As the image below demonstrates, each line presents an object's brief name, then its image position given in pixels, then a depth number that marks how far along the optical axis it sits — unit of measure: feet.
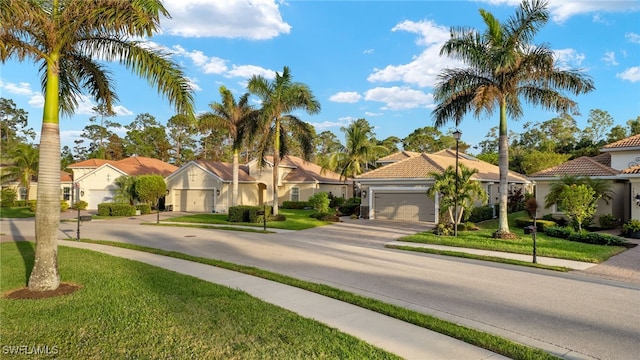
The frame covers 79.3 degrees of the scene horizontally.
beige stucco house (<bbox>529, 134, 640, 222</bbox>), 66.54
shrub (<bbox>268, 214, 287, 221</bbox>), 78.62
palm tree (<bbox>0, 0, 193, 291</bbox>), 23.08
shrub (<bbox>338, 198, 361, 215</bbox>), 97.89
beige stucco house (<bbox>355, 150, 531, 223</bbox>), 79.61
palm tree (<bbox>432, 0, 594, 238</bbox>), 49.47
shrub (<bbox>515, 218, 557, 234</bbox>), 62.02
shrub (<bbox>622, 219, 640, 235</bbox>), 54.34
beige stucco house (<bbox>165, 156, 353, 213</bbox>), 108.47
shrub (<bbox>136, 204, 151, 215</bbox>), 103.09
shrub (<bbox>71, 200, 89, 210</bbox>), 116.37
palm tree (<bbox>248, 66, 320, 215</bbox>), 76.28
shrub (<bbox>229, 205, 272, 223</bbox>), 78.79
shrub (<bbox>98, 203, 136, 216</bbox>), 95.93
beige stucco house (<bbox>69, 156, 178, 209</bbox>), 119.03
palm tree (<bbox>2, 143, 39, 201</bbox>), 119.65
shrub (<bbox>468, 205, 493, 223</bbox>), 76.69
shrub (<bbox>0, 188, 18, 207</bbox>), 123.76
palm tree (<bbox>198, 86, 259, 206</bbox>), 87.35
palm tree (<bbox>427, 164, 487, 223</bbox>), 60.18
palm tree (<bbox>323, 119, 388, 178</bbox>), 108.47
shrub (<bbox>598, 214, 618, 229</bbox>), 63.67
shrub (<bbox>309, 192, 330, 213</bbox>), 87.71
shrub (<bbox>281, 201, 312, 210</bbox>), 116.47
